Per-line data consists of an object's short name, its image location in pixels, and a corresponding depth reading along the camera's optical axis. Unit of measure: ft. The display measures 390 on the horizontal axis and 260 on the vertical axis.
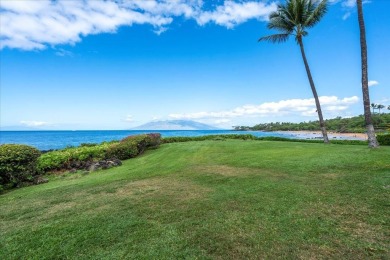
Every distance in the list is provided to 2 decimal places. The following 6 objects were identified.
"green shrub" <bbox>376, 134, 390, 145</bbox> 70.33
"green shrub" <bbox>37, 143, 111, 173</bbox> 40.04
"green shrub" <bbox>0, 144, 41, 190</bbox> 29.66
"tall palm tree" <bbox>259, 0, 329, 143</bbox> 61.46
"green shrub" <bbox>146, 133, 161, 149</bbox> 57.62
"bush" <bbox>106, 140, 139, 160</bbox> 47.80
